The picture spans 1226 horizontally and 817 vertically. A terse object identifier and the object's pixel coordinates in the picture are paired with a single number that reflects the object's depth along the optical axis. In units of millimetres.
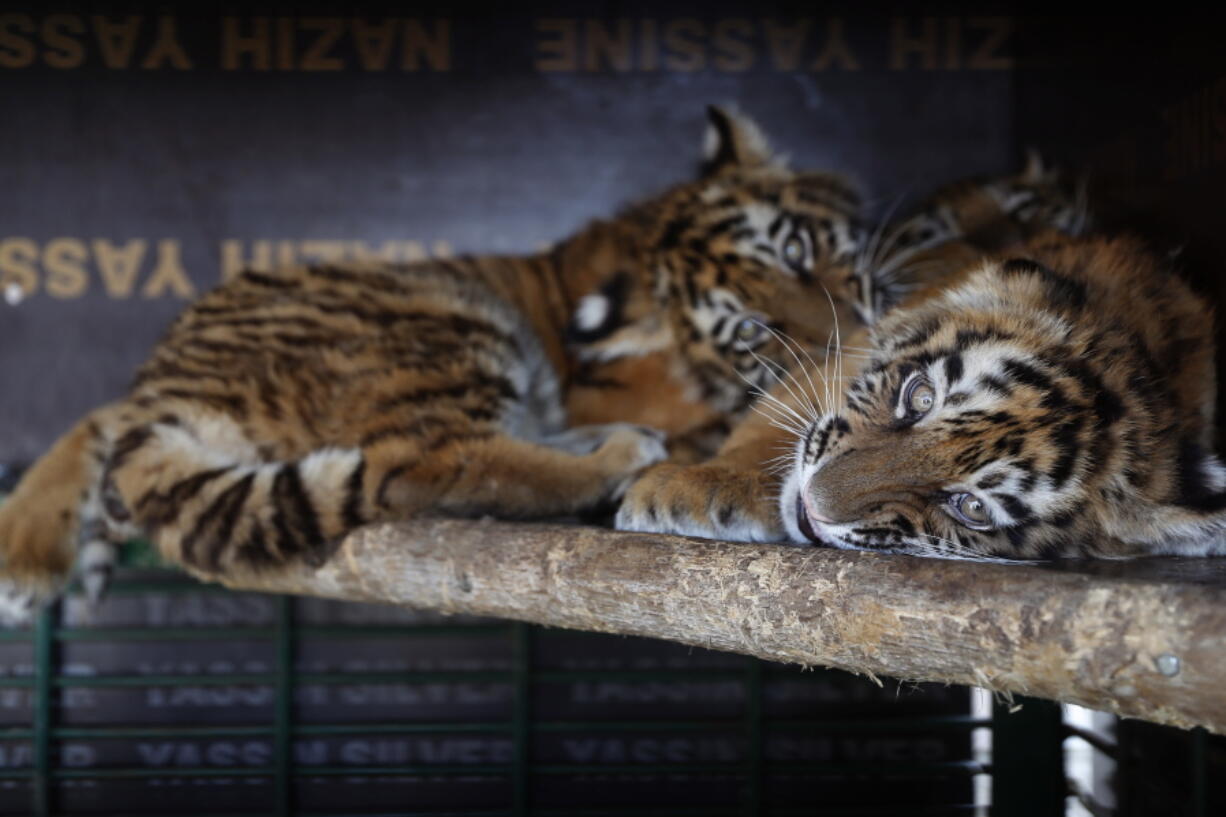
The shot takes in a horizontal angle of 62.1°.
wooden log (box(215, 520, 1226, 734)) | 785
